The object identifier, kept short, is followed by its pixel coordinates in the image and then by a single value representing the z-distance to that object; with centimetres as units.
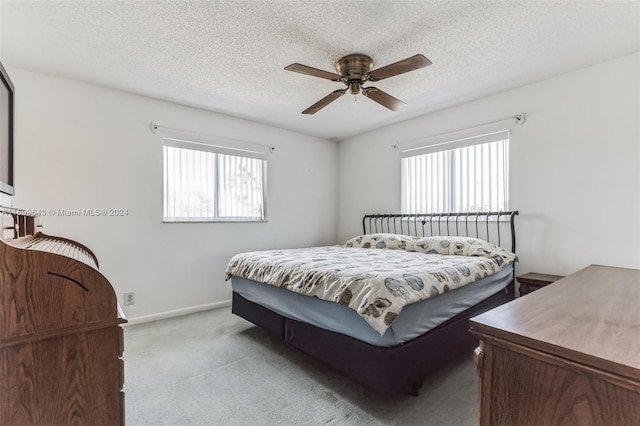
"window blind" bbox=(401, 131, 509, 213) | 312
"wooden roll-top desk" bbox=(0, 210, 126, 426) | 79
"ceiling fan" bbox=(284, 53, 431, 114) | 194
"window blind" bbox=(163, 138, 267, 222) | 336
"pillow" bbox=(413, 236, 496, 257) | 269
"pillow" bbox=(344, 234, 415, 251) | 337
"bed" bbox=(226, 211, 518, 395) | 159
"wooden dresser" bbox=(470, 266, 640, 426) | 63
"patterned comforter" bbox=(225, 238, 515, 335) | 157
